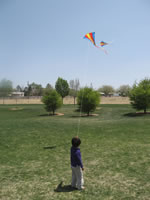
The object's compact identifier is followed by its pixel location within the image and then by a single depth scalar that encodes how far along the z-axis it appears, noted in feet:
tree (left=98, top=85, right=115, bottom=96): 522.47
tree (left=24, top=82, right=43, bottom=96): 440.45
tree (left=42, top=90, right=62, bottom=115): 92.89
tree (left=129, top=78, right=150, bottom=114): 79.80
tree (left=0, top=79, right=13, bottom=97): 374.63
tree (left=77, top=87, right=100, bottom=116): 84.64
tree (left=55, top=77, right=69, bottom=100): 273.13
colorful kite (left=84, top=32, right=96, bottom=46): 33.05
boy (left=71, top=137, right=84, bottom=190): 17.02
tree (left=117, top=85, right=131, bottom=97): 472.03
